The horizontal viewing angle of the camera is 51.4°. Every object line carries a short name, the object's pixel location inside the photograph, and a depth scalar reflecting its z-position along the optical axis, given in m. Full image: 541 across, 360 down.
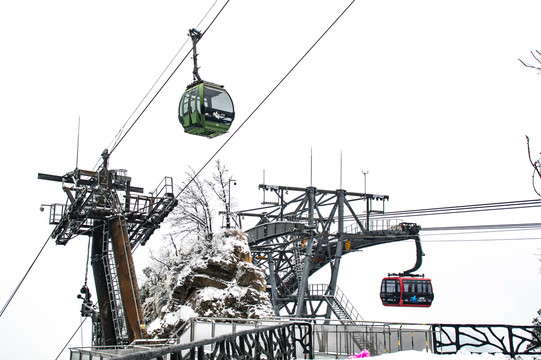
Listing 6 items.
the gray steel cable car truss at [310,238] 43.53
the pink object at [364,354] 16.14
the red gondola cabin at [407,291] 38.09
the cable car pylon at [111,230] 30.23
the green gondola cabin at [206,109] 17.73
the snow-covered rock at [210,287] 32.03
